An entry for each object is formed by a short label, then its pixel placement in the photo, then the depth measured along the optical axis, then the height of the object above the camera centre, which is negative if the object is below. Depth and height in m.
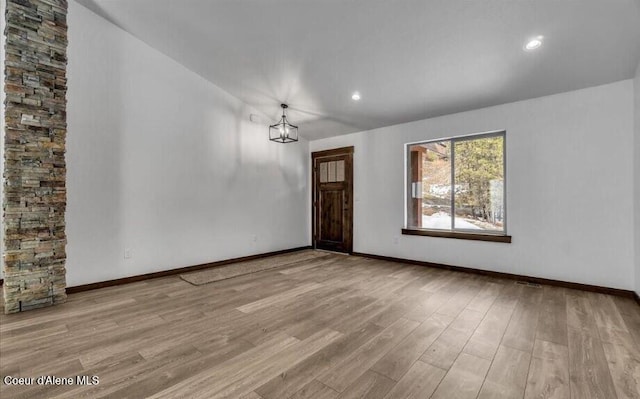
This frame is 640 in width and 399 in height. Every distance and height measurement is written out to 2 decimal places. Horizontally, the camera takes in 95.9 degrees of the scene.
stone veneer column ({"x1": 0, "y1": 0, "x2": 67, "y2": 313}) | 2.72 +0.45
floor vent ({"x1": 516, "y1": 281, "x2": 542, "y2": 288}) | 3.66 -1.08
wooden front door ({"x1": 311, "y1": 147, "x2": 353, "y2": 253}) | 5.83 +0.02
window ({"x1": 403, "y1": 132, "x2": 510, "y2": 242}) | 4.21 +0.21
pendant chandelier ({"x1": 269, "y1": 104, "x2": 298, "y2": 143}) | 5.02 +1.35
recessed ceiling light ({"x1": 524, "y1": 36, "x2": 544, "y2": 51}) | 2.79 +1.55
